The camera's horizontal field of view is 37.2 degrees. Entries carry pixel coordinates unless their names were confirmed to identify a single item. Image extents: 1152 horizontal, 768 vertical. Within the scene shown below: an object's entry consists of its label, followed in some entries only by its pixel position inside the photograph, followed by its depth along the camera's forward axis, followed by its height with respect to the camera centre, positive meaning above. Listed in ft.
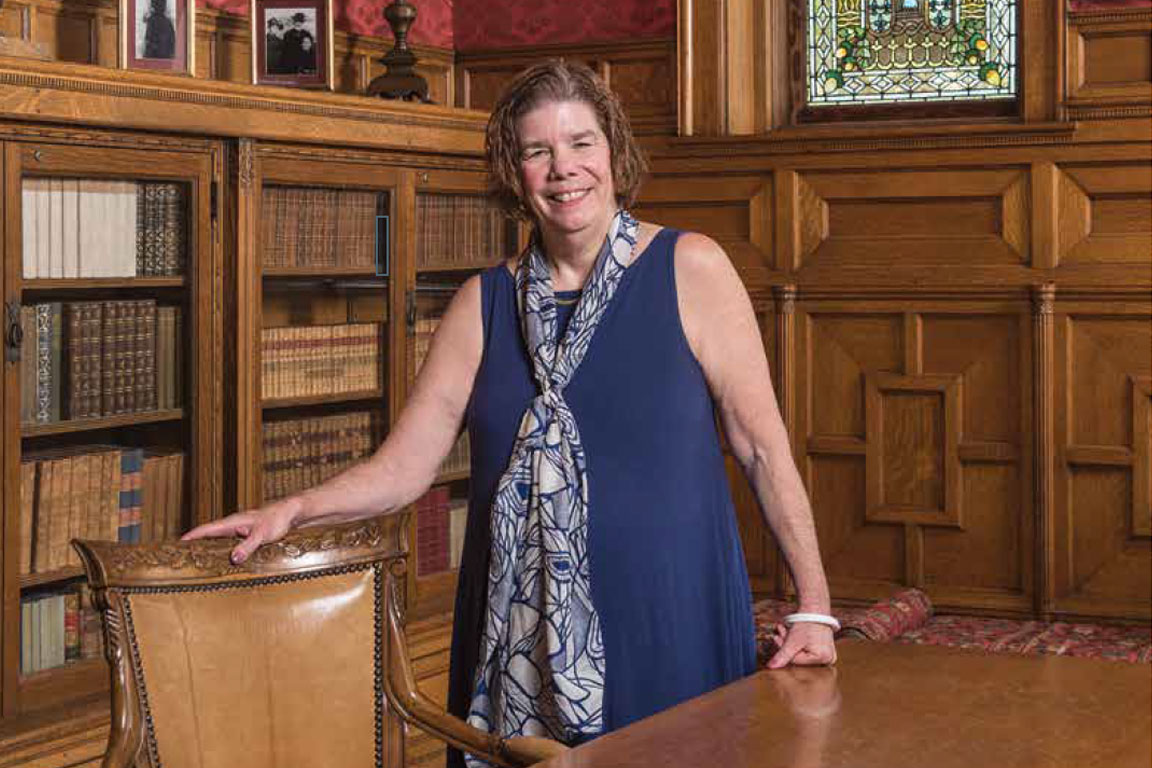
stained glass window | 17.81 +3.65
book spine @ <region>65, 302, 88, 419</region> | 13.57 +0.31
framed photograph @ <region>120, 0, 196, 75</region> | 14.70 +3.18
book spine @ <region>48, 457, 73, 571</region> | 13.44 -0.88
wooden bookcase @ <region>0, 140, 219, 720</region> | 13.07 +0.19
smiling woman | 8.40 -0.35
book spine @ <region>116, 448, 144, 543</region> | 14.11 -0.77
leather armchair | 7.92 -1.19
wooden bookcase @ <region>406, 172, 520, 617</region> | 17.13 +1.11
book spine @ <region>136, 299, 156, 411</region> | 14.20 +0.35
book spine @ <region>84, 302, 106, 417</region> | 13.76 +0.35
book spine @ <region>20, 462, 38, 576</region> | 13.16 -0.87
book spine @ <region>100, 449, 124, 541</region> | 13.99 -0.75
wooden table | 6.68 -1.36
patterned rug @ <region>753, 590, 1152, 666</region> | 15.49 -2.29
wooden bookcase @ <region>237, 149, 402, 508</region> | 15.17 +0.75
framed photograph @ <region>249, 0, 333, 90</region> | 16.93 +3.49
